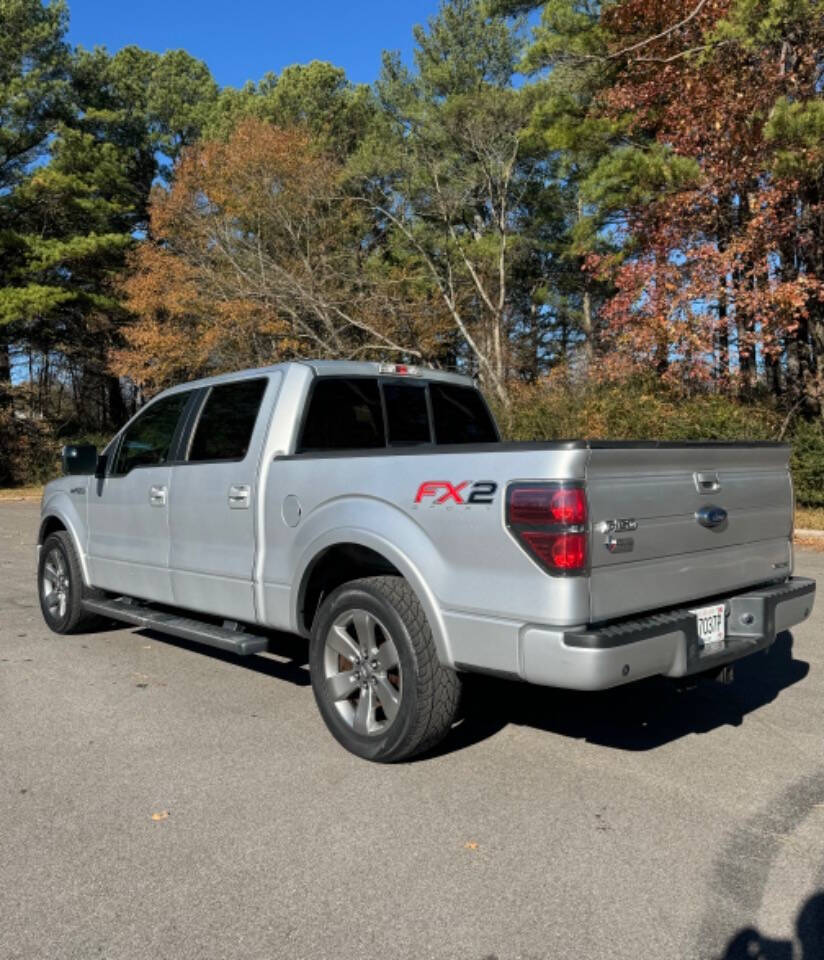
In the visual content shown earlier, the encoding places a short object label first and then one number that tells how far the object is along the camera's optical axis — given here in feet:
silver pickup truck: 11.16
